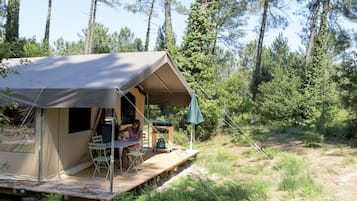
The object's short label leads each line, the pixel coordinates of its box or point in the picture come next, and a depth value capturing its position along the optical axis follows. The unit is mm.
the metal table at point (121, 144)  6271
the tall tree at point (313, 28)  15334
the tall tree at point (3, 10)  14416
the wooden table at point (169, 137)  8915
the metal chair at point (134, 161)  6381
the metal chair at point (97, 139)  6863
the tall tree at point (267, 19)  16734
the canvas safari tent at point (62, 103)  5242
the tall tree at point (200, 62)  11070
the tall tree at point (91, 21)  17062
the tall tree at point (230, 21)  18903
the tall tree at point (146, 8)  20152
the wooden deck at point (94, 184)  5047
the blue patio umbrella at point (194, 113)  8305
